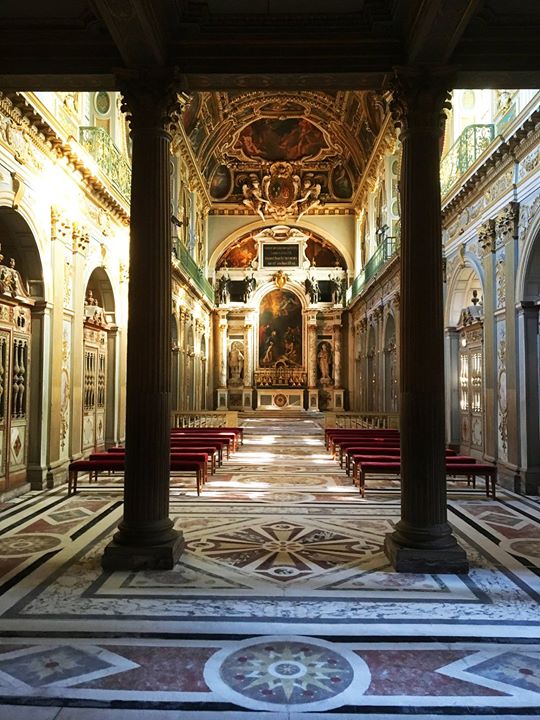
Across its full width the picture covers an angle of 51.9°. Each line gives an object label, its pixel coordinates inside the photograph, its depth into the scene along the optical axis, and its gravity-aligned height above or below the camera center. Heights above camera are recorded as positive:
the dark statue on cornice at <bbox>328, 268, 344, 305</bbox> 30.81 +5.81
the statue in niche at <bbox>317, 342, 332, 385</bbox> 31.12 +1.67
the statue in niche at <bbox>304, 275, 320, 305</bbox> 31.00 +5.78
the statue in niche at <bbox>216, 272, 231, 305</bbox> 31.06 +5.77
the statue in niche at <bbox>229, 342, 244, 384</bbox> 31.58 +1.78
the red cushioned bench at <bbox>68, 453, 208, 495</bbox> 8.74 -1.17
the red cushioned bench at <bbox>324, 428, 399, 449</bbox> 13.91 -1.08
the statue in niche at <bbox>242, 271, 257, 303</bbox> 31.24 +5.96
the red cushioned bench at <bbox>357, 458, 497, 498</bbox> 8.90 -1.26
